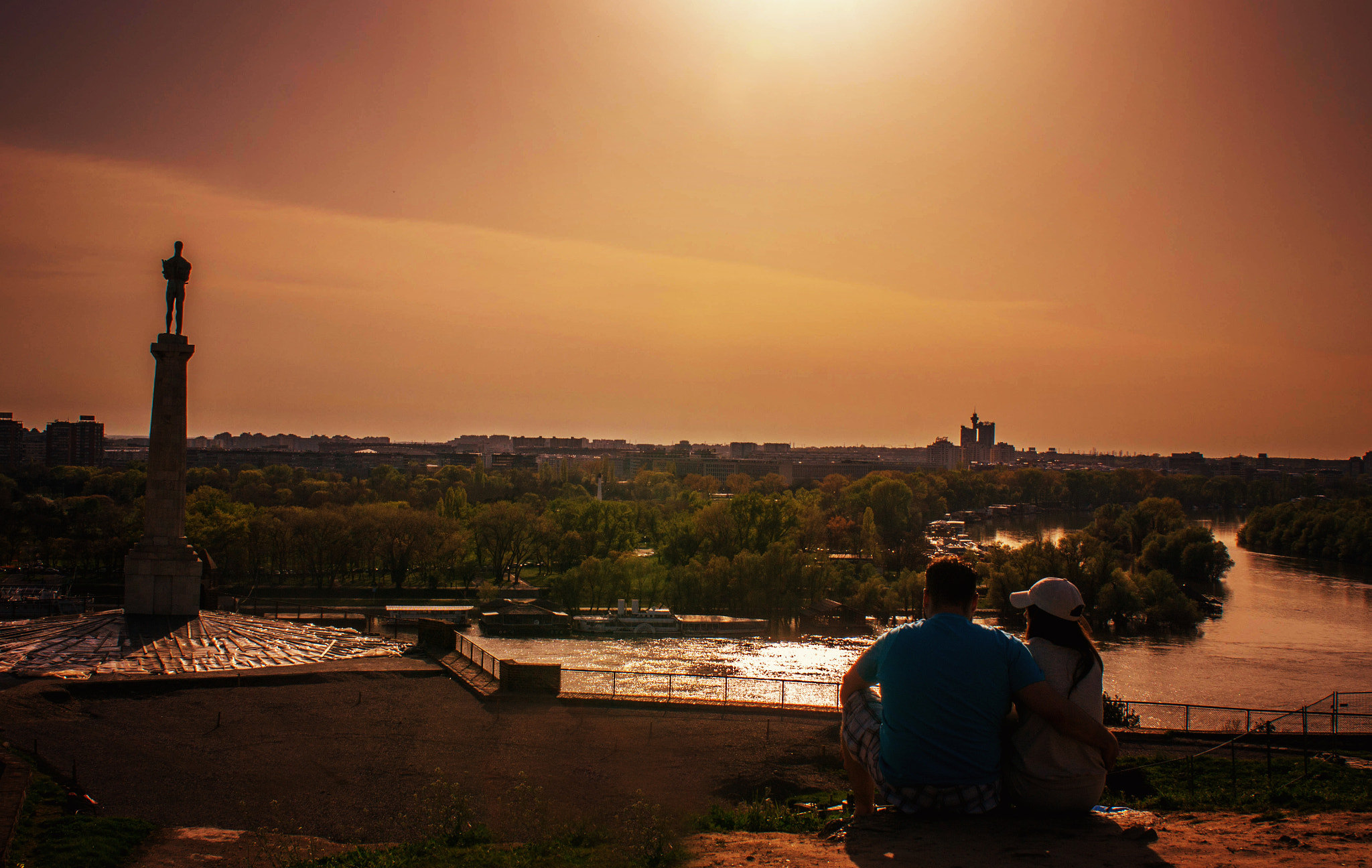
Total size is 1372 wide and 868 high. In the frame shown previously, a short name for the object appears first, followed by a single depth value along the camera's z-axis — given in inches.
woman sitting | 192.7
